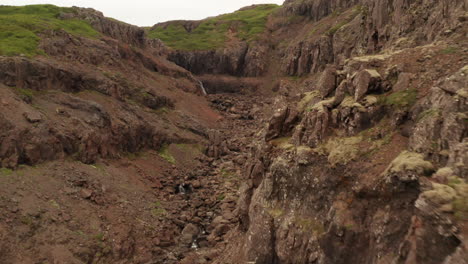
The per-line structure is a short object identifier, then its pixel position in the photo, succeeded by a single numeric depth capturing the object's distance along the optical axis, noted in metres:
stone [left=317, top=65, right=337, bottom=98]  24.02
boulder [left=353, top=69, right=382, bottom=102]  20.36
